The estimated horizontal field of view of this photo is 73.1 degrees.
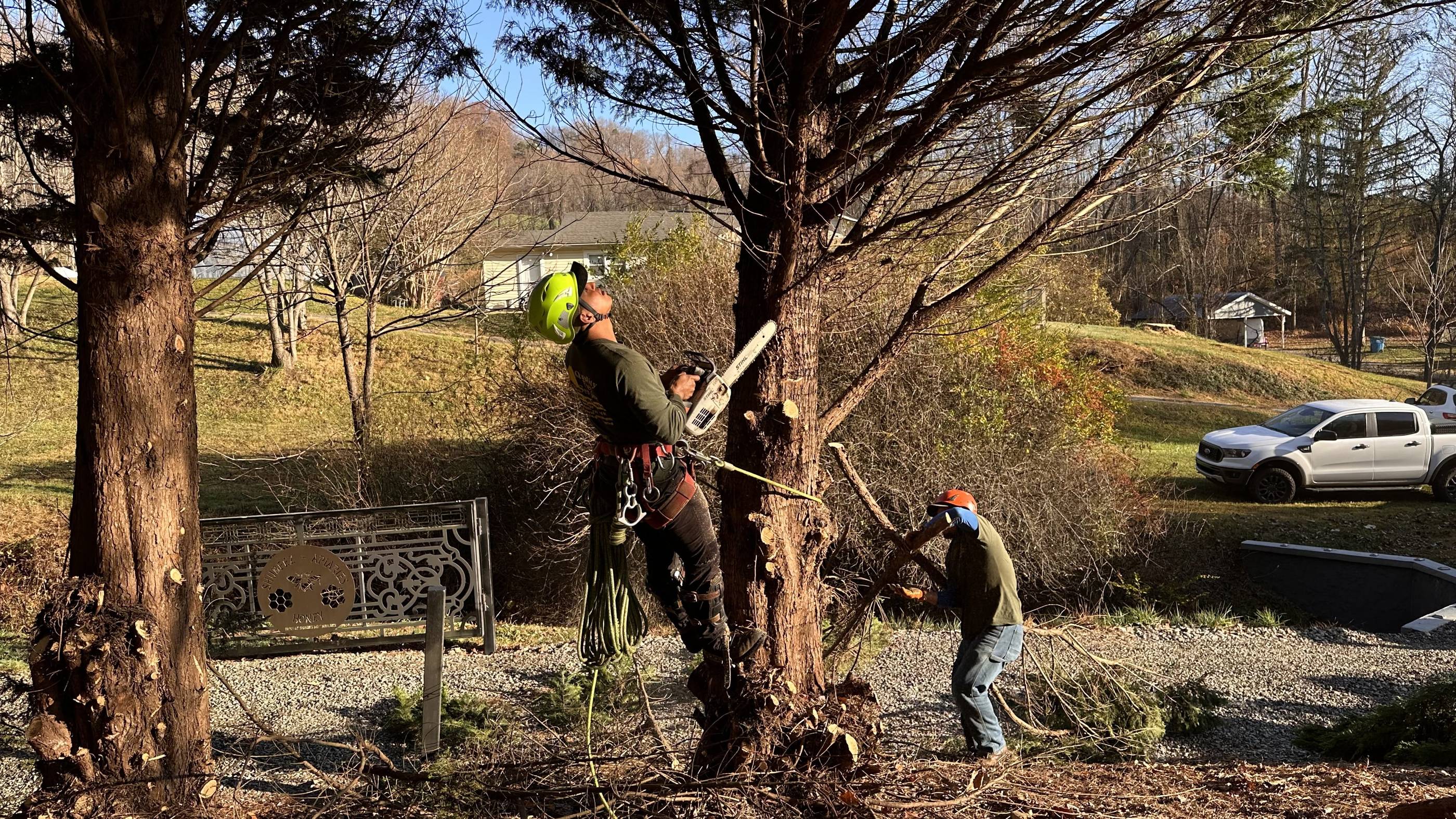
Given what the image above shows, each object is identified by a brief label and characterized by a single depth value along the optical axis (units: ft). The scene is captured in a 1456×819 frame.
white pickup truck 53.21
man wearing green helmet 12.78
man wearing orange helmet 18.75
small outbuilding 144.05
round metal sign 31.63
